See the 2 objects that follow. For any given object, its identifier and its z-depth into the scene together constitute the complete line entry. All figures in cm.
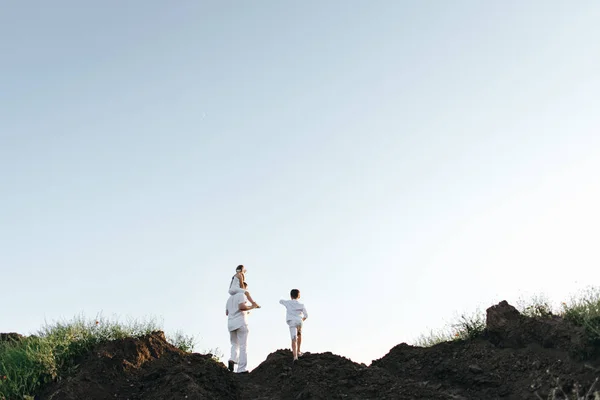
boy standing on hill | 1195
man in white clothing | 1270
